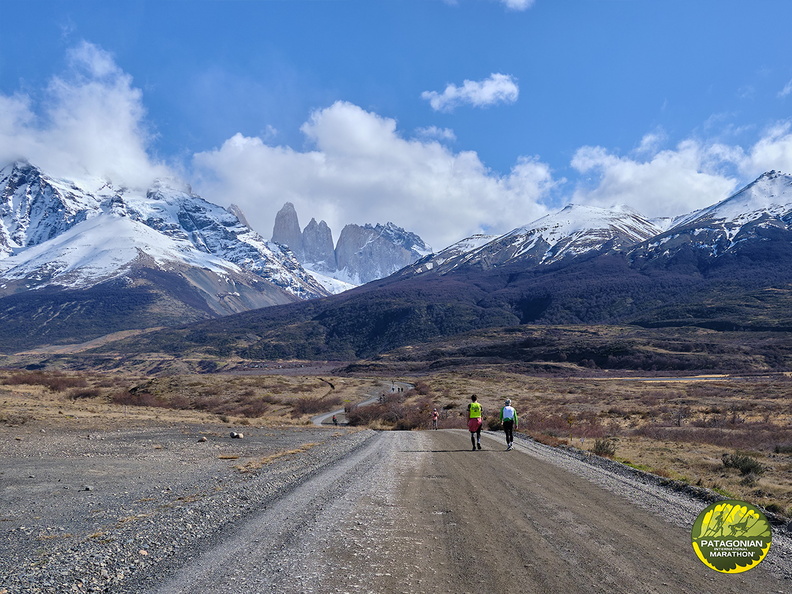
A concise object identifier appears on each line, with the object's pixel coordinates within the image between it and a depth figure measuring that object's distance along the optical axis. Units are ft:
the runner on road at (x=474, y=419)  64.75
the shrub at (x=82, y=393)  140.74
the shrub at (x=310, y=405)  172.88
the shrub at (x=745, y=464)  53.83
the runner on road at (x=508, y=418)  65.20
